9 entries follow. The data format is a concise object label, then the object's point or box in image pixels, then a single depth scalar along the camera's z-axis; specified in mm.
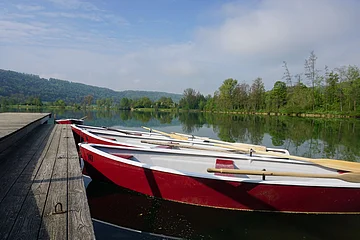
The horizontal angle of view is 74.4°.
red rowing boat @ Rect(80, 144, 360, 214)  4062
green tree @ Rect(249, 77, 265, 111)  51719
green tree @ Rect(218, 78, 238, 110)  58647
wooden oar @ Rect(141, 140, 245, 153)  6318
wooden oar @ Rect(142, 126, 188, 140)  8305
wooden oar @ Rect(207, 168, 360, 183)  4016
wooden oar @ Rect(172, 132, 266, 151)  6467
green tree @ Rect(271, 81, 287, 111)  47688
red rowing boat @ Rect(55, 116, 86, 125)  13625
